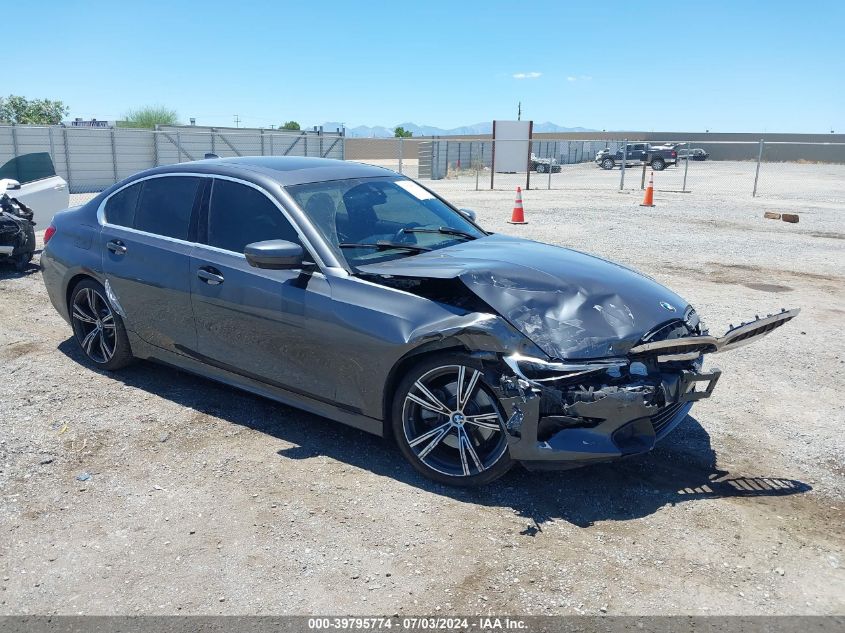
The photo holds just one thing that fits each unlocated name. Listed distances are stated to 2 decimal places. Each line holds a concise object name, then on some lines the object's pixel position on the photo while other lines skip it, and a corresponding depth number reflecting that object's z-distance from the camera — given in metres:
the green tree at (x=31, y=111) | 60.00
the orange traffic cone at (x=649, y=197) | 20.33
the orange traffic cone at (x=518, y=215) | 15.81
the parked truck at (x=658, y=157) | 46.19
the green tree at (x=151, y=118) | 58.58
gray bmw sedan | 3.64
